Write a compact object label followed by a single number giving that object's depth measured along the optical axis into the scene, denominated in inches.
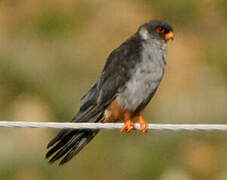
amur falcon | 503.2
